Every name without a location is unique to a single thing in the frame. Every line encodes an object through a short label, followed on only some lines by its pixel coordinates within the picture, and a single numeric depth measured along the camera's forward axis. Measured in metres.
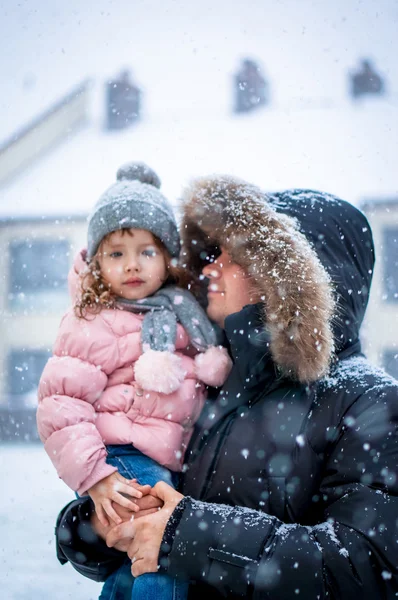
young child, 1.86
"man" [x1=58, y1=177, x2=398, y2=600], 1.54
